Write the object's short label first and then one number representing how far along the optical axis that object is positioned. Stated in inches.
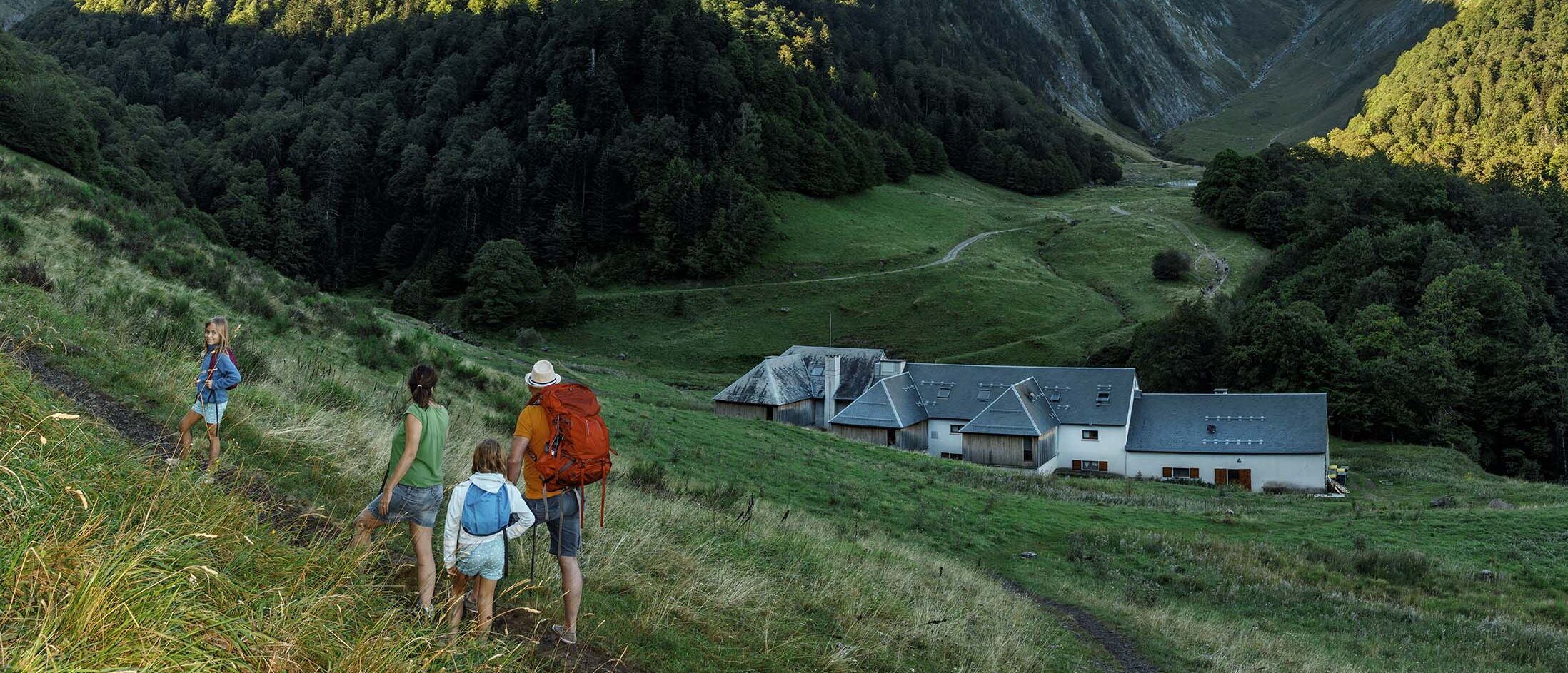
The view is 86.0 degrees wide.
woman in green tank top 254.1
